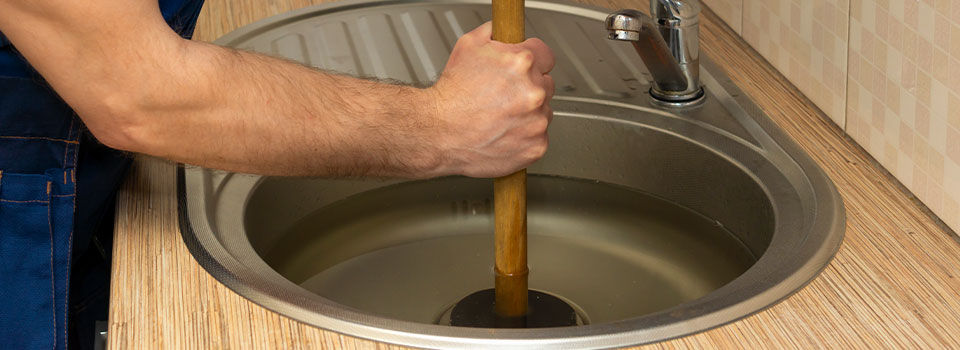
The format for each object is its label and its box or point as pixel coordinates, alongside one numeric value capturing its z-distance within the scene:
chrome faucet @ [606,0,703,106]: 1.09
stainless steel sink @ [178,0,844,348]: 1.03
